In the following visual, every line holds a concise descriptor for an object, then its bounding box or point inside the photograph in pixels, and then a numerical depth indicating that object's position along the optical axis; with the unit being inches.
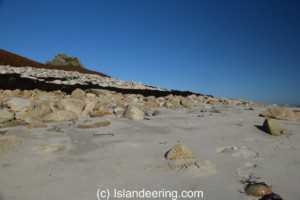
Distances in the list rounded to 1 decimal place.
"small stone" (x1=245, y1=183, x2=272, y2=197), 48.9
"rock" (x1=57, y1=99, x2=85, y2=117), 141.3
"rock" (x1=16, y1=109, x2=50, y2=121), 120.1
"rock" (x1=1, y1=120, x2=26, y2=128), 104.6
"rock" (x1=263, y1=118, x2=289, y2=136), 99.8
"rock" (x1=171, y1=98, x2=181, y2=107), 211.4
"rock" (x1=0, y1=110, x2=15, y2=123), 114.2
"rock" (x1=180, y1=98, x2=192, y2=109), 209.5
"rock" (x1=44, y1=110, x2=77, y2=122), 120.3
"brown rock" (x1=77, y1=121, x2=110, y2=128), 111.0
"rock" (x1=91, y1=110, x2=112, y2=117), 140.8
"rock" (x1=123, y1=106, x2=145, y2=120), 134.3
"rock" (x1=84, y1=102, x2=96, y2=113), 149.3
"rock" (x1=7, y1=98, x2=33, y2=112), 139.4
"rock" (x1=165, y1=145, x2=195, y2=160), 69.5
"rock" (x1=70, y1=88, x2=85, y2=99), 221.8
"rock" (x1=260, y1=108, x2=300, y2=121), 138.2
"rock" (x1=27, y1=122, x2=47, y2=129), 102.2
